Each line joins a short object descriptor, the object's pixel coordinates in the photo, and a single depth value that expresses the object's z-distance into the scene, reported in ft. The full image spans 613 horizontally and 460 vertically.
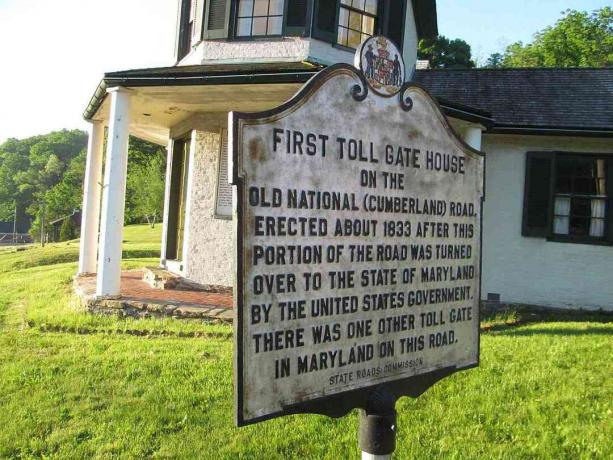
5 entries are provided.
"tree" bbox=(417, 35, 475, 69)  149.89
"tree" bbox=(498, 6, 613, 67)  137.49
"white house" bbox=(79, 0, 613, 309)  33.96
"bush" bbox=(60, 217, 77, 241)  152.25
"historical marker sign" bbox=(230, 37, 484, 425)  7.20
